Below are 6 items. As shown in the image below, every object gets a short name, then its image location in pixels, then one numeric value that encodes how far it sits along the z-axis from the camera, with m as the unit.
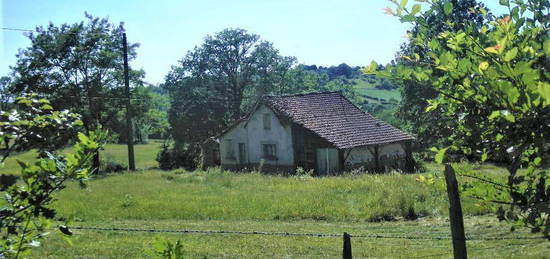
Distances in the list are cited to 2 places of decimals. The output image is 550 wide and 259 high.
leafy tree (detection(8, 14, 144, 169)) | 40.41
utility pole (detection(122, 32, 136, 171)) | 34.44
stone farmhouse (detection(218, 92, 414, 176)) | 34.09
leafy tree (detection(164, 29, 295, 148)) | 56.38
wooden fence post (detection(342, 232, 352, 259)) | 6.86
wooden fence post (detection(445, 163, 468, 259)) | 5.02
